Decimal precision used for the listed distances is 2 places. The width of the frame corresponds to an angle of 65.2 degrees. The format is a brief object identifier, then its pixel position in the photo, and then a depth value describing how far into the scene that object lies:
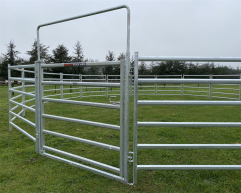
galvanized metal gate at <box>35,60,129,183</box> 2.08
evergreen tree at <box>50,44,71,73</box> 22.38
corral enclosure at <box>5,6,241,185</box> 1.99
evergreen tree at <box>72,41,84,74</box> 23.57
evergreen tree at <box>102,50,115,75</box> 22.29
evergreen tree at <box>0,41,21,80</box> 25.45
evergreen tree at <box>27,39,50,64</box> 24.31
